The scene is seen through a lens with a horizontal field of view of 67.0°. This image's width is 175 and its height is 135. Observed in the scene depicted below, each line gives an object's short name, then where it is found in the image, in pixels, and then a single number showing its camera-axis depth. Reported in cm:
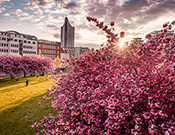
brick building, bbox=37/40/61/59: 9431
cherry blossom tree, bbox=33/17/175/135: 415
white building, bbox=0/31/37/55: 7575
